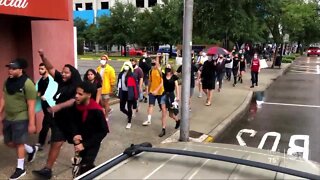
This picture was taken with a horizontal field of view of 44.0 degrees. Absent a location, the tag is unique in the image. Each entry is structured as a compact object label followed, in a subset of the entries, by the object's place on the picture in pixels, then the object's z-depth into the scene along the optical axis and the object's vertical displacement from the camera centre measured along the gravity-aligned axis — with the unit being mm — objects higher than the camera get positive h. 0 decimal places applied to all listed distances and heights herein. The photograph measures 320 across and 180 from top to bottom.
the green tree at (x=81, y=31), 55925 +1138
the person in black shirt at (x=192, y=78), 11449 -1115
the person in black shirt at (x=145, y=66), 14047 -951
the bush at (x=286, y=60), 38906 -1930
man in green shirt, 5289 -947
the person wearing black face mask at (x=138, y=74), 10674 -958
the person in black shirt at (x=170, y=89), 8859 -1105
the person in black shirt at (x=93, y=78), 7343 -729
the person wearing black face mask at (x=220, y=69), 15568 -1144
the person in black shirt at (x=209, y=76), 12320 -1137
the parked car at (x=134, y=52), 50581 -1689
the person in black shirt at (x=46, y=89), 6578 -856
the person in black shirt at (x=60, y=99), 5449 -827
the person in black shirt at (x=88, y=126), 4473 -999
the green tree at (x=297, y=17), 29398 +2068
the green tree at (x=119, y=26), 48903 +1589
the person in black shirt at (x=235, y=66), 19055 -1318
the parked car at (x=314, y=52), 64875 -1820
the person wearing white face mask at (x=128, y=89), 8891 -1134
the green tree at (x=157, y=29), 45969 +1195
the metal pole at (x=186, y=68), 7375 -538
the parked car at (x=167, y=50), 50262 -1359
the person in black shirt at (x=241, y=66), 19906 -1310
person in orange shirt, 8828 -1048
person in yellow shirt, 9195 -938
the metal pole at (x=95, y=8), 79188 +6190
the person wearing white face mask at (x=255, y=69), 18219 -1319
